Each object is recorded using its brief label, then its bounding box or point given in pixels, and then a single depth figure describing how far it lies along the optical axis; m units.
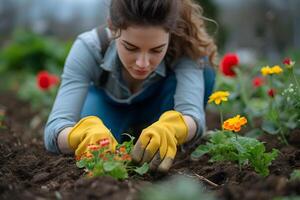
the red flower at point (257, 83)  3.45
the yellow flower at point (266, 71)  2.59
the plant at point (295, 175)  1.92
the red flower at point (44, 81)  4.21
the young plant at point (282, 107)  2.51
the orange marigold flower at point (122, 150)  2.04
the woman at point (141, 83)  2.31
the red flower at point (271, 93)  2.75
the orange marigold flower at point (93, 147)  1.97
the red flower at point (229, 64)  3.21
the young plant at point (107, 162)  1.91
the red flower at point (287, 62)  2.50
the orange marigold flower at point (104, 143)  1.94
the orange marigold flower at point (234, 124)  2.19
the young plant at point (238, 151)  2.16
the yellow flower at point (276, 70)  2.58
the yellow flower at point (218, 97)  2.38
